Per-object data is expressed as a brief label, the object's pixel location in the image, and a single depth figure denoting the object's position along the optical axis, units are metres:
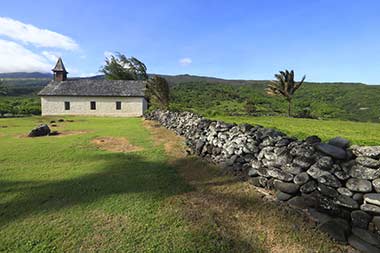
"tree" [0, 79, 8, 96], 60.28
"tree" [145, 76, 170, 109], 20.76
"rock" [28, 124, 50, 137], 11.92
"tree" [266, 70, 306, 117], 26.59
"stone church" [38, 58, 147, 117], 29.20
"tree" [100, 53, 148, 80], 47.00
